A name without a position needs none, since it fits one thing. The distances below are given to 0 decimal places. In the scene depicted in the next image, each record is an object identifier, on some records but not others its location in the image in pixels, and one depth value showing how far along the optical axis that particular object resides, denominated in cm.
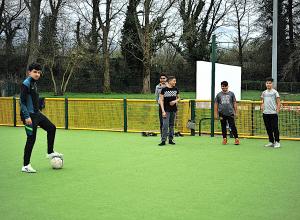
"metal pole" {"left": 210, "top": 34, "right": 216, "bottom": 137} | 1193
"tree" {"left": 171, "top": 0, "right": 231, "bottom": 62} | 4434
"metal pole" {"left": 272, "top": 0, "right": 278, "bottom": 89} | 1388
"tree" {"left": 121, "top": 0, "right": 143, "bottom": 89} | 4377
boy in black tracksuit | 725
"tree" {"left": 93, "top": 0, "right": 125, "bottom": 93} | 4291
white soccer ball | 758
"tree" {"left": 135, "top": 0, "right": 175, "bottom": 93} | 4197
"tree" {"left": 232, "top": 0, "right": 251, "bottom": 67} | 5078
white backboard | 1769
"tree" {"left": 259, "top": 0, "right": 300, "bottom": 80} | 4838
